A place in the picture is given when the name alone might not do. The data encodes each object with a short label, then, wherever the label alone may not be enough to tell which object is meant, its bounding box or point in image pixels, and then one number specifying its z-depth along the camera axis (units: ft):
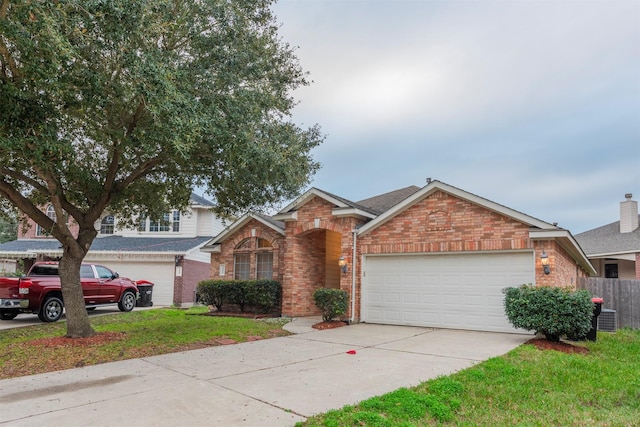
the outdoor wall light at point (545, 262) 33.94
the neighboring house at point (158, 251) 70.95
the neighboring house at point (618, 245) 69.05
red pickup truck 42.50
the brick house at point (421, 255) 36.37
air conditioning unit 39.31
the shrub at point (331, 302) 41.47
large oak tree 21.61
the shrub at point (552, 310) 28.58
